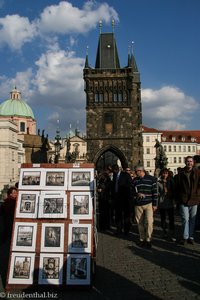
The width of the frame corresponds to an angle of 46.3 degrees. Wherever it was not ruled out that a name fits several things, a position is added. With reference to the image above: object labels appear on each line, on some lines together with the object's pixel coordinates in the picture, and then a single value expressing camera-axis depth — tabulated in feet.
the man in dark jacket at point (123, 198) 21.87
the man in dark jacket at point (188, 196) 17.78
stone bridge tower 96.16
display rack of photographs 11.39
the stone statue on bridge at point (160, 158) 53.84
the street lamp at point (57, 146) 59.44
